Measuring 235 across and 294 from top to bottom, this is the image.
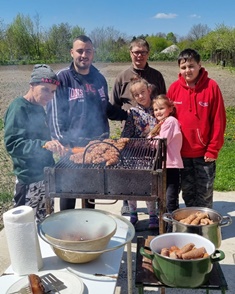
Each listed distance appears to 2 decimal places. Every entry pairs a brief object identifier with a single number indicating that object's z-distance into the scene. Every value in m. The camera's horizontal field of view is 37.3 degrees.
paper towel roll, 1.79
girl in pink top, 3.30
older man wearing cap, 2.65
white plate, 1.73
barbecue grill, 2.41
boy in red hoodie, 3.33
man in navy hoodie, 3.37
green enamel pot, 1.79
